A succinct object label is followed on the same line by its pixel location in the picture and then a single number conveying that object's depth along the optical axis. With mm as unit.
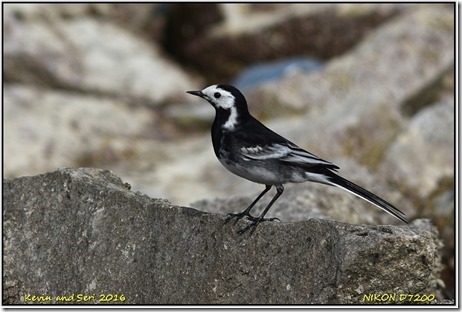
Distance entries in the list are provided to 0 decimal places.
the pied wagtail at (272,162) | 11477
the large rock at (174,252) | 10023
